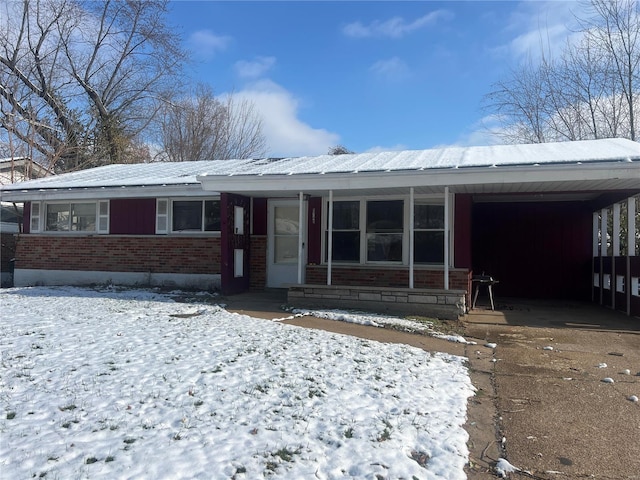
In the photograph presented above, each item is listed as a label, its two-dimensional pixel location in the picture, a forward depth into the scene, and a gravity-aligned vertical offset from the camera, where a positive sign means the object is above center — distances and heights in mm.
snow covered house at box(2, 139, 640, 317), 9156 +447
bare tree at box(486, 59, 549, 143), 24047 +6033
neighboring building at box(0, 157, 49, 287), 15031 +141
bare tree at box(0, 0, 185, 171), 24969 +7725
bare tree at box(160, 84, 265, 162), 31109 +6959
